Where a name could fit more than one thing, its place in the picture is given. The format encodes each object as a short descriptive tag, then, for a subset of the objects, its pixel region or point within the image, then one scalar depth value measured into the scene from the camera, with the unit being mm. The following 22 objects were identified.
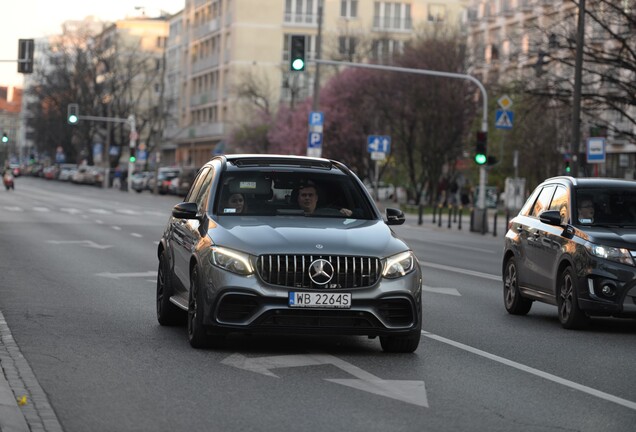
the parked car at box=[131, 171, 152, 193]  103750
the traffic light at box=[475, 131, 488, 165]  44469
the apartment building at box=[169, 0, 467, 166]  119875
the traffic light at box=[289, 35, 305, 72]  39562
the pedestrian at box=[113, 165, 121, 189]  114375
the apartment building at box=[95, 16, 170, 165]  129000
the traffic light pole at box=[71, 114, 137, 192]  100125
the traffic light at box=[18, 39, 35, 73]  51500
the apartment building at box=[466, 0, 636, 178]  43281
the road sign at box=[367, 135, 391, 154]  55594
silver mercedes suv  10992
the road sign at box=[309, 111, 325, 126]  58375
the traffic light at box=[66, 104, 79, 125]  81750
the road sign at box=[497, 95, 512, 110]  44469
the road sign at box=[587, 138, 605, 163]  38438
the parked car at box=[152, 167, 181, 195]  93425
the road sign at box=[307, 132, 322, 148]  58062
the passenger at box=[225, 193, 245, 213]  12164
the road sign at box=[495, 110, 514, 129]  44312
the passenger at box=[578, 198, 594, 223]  14984
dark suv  14078
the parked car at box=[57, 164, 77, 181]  131725
